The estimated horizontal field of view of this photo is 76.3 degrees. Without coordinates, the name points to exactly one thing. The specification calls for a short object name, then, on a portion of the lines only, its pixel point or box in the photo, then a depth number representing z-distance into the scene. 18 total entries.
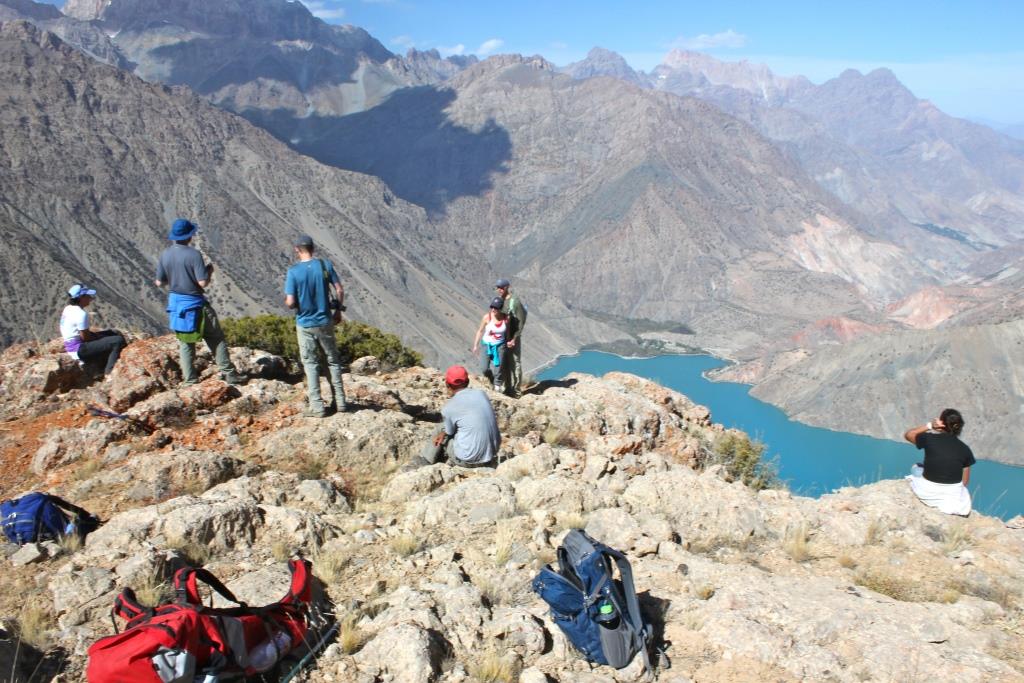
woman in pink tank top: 9.85
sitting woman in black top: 6.97
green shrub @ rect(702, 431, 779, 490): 9.31
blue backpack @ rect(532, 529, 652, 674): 4.09
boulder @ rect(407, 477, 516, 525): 5.90
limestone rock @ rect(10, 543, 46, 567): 4.84
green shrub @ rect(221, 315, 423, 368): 15.09
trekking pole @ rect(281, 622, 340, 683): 3.71
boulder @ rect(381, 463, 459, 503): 6.43
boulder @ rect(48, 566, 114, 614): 4.32
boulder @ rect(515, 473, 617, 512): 6.25
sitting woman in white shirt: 8.83
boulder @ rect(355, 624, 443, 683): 3.81
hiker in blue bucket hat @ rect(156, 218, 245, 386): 7.65
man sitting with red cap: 7.09
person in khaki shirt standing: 9.95
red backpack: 3.21
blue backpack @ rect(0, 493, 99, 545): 5.04
